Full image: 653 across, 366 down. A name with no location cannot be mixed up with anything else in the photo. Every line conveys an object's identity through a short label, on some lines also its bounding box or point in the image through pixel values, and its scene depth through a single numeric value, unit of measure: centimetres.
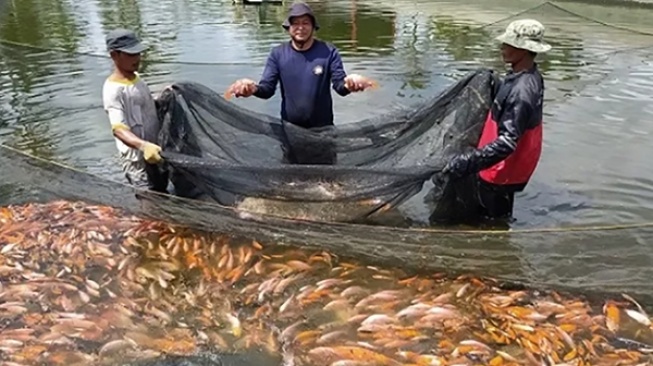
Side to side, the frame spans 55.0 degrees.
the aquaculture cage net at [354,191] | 499
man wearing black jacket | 498
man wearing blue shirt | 580
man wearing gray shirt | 536
